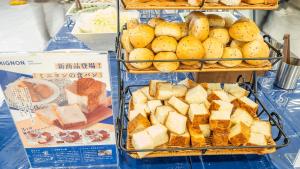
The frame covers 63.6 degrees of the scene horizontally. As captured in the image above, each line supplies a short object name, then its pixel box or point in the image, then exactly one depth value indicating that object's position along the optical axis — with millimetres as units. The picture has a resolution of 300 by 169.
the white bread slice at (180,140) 828
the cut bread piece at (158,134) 823
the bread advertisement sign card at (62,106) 692
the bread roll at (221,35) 828
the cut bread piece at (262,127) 885
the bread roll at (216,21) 884
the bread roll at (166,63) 763
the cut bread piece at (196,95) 964
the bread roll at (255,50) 773
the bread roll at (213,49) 771
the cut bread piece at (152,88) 1056
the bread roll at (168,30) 812
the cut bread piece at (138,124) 886
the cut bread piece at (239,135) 826
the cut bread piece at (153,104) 961
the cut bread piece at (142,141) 807
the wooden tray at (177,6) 716
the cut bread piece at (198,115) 867
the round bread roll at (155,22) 863
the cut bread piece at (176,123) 851
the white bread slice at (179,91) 1005
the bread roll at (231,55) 779
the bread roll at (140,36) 793
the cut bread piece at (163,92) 998
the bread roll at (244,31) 802
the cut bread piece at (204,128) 880
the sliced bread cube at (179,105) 921
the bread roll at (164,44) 777
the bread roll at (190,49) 754
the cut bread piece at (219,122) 841
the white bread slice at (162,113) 900
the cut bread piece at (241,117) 913
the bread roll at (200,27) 803
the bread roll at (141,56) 758
